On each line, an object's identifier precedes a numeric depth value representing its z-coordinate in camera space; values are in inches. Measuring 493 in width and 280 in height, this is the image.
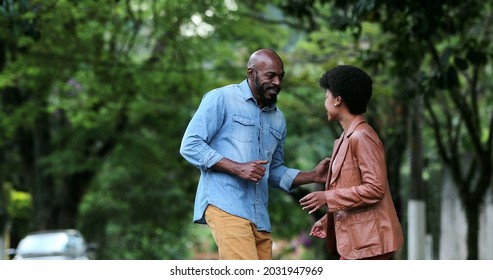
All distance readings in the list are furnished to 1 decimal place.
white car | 1599.2
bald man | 420.8
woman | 396.7
